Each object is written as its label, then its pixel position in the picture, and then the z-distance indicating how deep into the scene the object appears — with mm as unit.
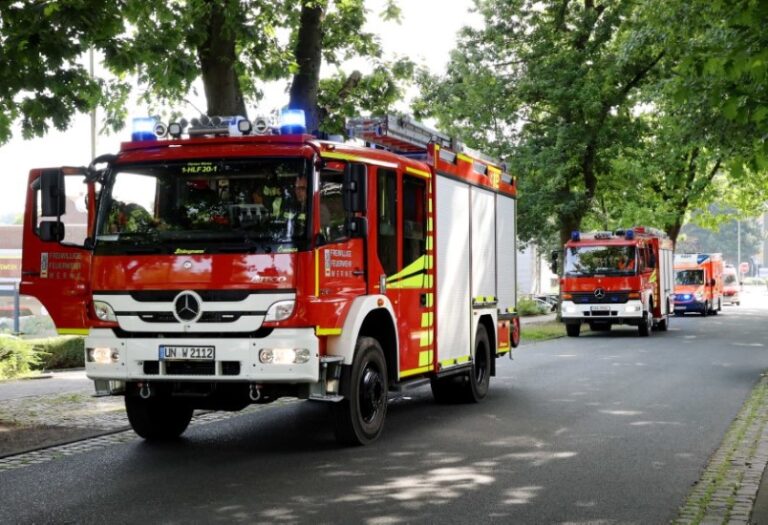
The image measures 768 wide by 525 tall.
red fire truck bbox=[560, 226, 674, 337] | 27969
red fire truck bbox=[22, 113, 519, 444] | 8688
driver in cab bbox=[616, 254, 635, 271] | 27844
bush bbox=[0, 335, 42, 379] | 17438
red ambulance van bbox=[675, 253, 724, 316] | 45875
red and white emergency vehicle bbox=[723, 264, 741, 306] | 62562
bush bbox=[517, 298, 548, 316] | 44812
